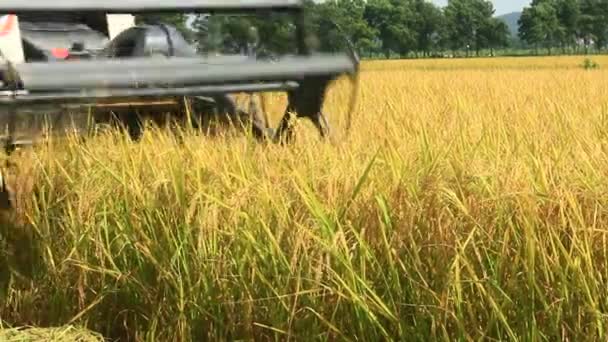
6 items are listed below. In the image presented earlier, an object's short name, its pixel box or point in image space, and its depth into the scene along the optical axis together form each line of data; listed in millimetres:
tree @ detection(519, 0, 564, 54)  89562
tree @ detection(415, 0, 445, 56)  93312
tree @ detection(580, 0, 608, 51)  87375
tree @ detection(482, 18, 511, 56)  95500
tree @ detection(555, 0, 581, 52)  89062
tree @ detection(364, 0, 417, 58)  91188
